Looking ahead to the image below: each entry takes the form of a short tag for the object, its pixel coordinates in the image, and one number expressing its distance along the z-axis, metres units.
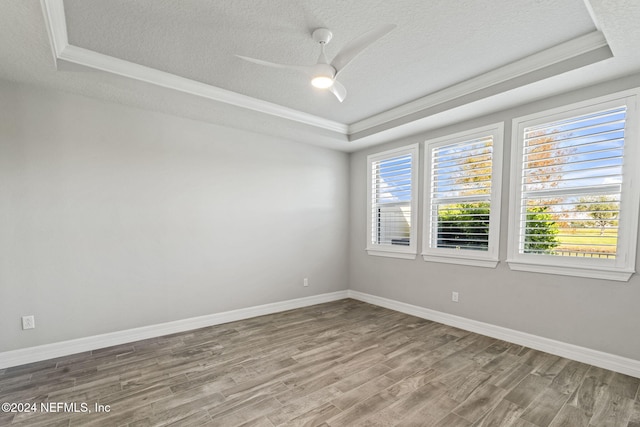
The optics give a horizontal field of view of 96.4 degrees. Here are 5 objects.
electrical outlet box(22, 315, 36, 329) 2.69
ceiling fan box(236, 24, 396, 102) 1.93
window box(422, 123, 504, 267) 3.35
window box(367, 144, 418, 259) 4.21
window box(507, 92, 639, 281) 2.52
